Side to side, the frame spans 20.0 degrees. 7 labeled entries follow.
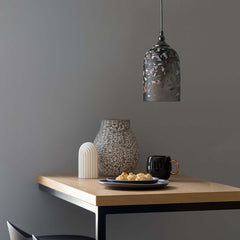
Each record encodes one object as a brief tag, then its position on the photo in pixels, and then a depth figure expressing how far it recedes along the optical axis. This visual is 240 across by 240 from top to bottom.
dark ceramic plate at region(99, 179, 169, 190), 2.63
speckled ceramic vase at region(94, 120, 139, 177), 3.34
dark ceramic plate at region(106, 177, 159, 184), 2.67
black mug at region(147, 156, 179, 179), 3.13
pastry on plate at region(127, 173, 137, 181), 2.80
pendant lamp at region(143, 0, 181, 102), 2.91
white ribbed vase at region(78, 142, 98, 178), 3.25
